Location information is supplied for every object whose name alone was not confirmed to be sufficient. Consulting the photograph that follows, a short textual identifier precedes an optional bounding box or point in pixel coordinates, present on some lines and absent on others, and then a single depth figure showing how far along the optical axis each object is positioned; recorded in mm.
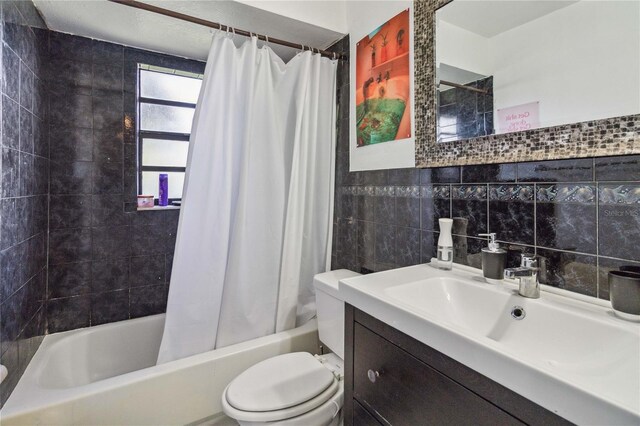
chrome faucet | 842
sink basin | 453
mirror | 772
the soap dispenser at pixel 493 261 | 972
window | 2094
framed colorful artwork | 1408
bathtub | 1159
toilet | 1100
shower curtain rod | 1402
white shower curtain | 1533
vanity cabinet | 557
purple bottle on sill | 2072
